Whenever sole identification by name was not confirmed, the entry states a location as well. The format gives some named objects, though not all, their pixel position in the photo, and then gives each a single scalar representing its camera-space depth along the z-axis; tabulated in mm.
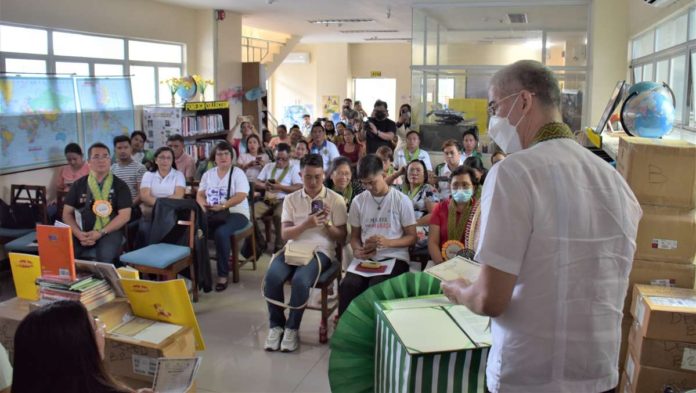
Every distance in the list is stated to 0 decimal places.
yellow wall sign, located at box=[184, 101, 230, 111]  8500
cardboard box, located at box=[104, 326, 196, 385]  2498
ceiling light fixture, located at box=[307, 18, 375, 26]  11095
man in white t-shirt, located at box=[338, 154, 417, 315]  3922
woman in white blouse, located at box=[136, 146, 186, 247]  5402
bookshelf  8008
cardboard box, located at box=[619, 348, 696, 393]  2471
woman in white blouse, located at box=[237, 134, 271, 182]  6898
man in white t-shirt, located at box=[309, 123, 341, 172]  7469
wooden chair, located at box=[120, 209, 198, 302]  4379
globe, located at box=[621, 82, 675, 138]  3039
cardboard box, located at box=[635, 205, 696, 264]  2672
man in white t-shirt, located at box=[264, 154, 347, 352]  3881
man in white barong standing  1369
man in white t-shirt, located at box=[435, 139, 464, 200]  5673
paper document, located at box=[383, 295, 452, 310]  1984
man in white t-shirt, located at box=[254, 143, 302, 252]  6219
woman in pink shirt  6109
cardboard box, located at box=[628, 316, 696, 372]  2451
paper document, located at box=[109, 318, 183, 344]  2564
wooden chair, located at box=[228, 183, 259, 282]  5328
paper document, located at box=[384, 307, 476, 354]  1754
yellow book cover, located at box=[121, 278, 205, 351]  2596
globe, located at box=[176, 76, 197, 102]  8750
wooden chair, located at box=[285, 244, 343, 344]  3947
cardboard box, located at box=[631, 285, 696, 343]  2426
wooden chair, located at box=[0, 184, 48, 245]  5281
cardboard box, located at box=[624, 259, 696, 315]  2699
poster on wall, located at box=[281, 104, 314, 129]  17547
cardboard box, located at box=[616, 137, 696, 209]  2635
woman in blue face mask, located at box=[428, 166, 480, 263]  3692
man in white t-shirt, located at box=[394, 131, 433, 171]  6789
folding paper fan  2045
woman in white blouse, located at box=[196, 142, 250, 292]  5227
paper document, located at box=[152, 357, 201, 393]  2354
